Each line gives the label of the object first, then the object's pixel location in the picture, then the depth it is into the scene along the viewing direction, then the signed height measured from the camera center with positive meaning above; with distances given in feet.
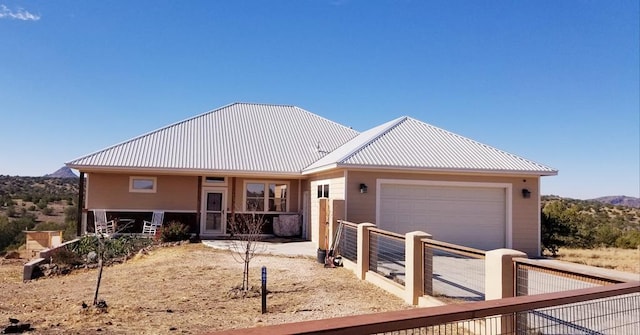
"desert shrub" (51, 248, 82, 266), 47.16 -7.35
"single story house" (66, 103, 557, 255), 50.90 +1.46
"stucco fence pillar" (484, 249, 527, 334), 19.61 -3.39
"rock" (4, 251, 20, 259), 60.44 -9.21
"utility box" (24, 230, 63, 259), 62.23 -7.43
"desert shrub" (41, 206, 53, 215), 120.14 -6.77
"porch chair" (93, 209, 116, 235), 60.85 -4.62
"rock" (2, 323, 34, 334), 21.95 -6.83
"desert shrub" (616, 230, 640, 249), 79.61 -7.88
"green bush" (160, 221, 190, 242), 59.26 -5.81
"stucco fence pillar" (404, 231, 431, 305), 27.22 -4.47
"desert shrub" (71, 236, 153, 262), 52.47 -7.03
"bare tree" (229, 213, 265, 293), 32.04 -5.94
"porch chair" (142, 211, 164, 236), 62.49 -5.06
